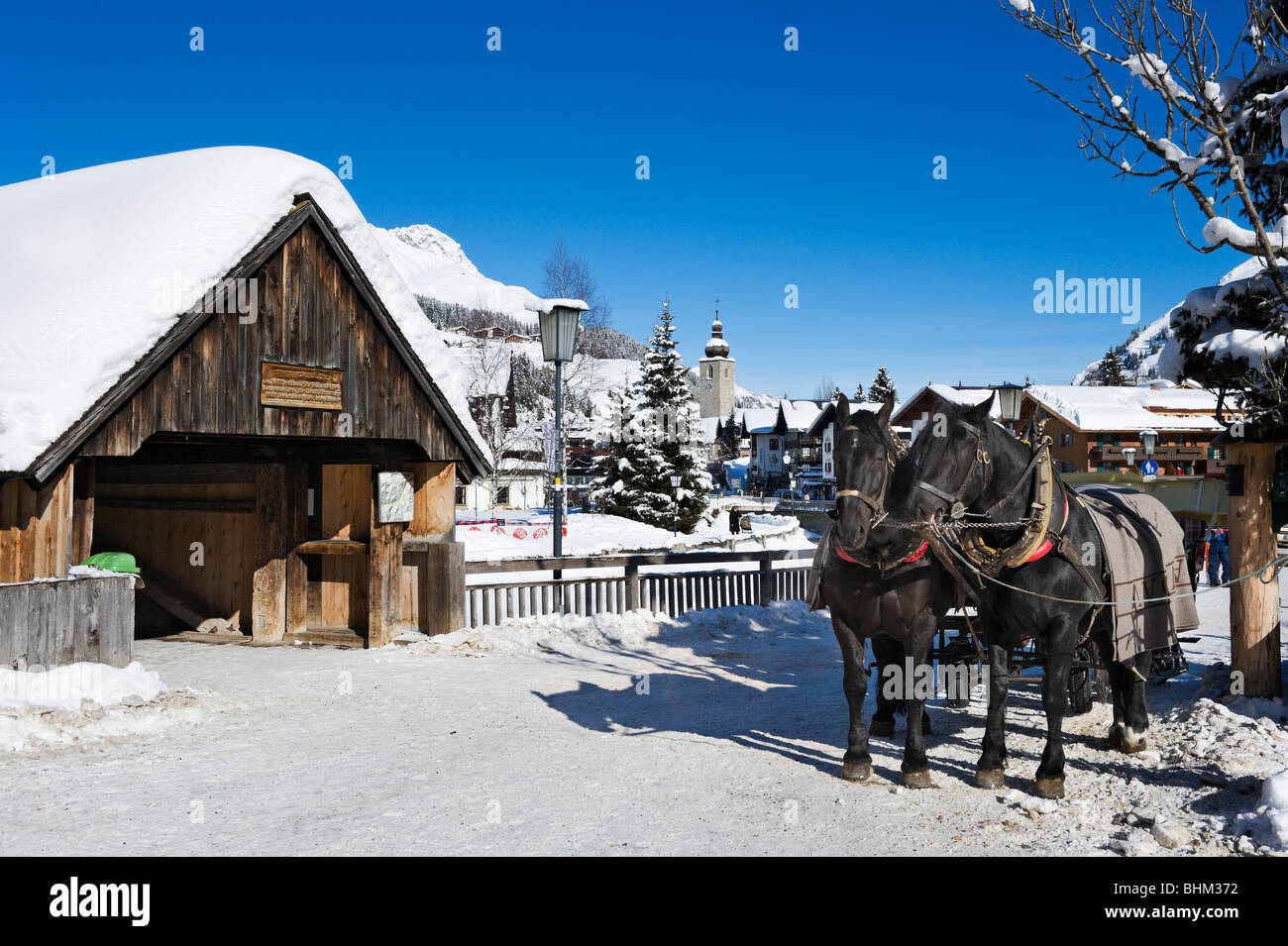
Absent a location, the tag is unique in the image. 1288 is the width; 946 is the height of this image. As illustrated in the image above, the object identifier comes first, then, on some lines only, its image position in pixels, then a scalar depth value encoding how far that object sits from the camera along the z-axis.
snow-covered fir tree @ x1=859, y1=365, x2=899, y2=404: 64.06
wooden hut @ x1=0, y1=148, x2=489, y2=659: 8.66
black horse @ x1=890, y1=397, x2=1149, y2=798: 5.68
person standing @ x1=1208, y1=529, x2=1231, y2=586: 19.30
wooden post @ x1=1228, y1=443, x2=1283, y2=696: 7.66
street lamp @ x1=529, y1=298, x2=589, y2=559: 12.73
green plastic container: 10.38
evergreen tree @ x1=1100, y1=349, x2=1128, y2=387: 77.12
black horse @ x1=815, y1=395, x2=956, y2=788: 5.92
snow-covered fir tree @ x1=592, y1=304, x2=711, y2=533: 33.50
